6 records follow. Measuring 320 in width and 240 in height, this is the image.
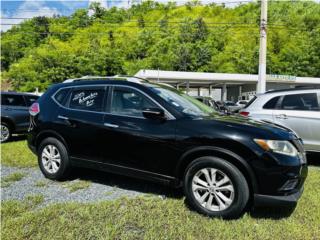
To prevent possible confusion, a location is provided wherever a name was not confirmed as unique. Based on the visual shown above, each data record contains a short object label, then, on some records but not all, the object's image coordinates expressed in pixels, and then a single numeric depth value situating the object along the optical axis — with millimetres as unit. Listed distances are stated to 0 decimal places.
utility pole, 12867
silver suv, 6574
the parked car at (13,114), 9898
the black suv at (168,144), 3875
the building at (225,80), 36844
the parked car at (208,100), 12381
